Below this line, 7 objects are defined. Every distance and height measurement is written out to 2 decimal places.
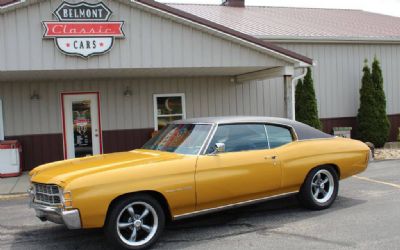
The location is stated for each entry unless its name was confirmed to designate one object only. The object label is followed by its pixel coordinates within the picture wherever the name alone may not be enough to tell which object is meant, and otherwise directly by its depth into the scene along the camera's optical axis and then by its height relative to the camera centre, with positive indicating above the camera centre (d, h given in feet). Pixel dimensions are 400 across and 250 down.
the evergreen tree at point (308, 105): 44.32 +0.54
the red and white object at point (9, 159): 34.68 -3.01
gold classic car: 15.67 -2.47
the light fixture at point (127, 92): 40.45 +2.31
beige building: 29.30 +3.69
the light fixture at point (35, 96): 38.11 +2.14
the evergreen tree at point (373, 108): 46.52 -0.02
